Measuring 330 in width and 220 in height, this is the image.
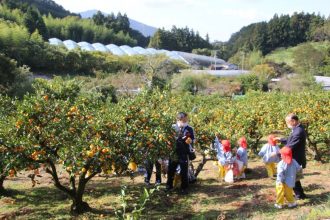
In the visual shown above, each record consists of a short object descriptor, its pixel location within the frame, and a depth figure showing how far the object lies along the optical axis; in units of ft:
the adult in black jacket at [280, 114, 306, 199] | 21.08
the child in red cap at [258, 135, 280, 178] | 27.14
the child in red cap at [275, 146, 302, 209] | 20.51
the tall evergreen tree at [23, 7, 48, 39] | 193.98
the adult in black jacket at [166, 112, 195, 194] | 23.66
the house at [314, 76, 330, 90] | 144.92
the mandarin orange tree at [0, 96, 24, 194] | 17.87
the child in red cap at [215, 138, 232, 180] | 26.99
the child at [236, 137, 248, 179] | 28.30
